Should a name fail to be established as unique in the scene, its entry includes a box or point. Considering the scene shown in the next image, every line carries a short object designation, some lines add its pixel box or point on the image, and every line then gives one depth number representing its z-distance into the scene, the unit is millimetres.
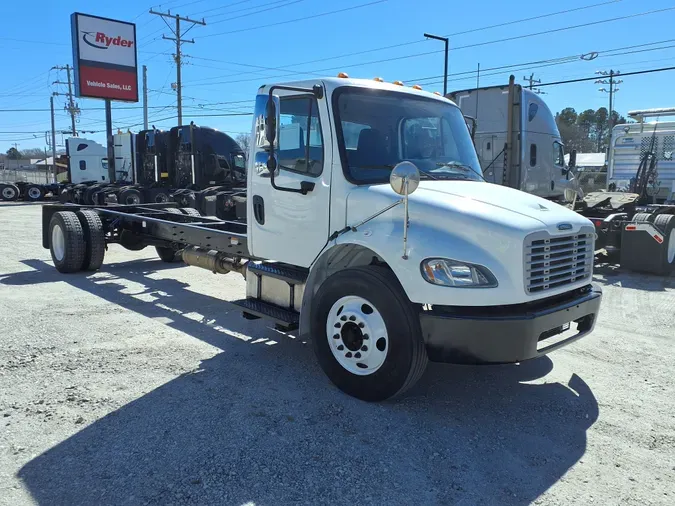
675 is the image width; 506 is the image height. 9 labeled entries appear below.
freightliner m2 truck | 3584
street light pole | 25156
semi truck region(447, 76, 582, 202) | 12555
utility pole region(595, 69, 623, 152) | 63072
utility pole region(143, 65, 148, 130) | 43975
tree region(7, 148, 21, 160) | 109312
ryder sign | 29000
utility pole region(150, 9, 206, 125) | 42106
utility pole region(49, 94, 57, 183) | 65944
